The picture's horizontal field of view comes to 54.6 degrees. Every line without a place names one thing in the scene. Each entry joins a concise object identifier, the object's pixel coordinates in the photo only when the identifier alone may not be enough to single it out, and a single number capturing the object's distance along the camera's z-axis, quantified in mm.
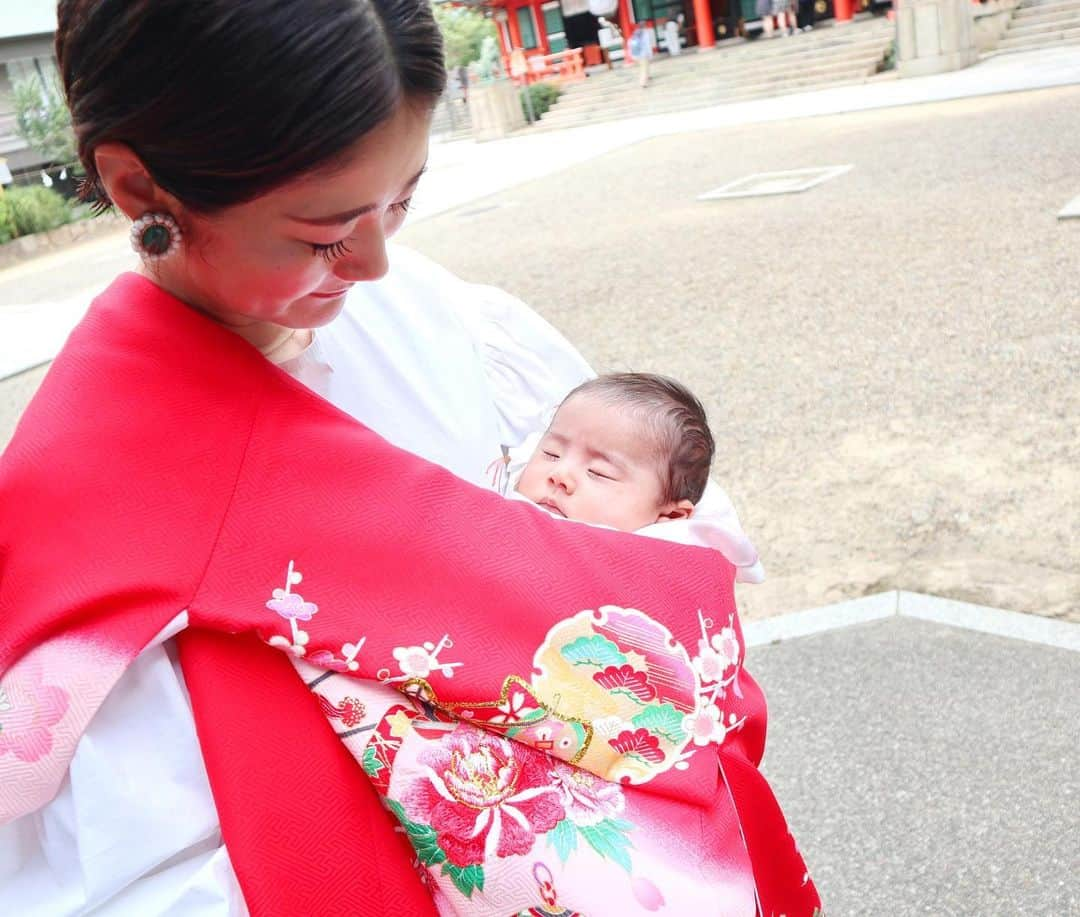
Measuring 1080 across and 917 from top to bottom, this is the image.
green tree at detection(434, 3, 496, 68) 30062
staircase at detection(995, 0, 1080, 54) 15859
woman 865
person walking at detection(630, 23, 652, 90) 20719
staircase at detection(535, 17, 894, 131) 17156
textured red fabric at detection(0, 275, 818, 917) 882
